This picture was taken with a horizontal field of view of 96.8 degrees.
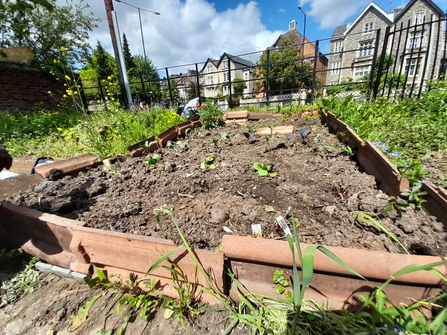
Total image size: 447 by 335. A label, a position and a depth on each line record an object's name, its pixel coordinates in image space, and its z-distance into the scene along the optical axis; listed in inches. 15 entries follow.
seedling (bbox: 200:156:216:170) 81.4
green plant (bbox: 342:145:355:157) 76.0
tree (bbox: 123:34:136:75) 1378.3
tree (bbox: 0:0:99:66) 504.1
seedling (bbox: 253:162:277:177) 69.7
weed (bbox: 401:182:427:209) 43.4
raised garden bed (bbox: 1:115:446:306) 39.6
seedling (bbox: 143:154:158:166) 86.7
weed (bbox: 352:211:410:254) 36.5
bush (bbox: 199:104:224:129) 151.3
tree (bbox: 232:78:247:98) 1190.8
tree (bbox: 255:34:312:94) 869.2
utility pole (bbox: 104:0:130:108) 286.3
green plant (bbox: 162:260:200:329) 34.7
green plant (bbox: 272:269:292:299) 33.7
